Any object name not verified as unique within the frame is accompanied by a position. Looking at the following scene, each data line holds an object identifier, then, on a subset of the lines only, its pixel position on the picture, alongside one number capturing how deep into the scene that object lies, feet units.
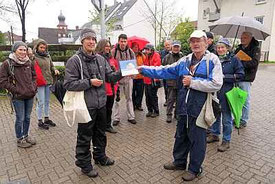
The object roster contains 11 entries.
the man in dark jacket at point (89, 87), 10.08
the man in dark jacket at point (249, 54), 15.61
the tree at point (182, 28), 79.07
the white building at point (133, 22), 125.29
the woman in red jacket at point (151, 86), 19.66
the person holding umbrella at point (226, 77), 13.23
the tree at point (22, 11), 48.06
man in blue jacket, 9.70
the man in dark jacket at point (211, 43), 15.74
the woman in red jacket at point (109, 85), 15.63
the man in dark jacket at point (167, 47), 22.92
